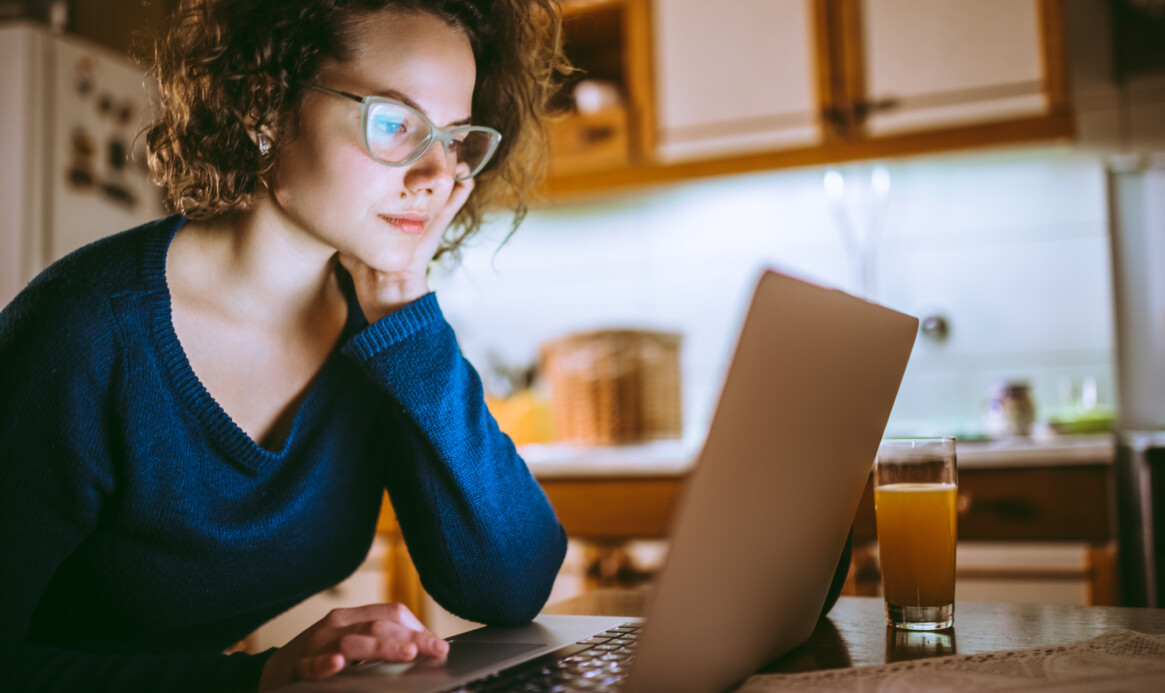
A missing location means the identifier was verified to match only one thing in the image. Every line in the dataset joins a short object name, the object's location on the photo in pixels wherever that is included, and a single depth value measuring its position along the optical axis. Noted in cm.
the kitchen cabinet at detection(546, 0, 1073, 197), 204
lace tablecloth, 55
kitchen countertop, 176
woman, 81
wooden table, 65
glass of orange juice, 71
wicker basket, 232
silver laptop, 48
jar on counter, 210
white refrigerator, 232
